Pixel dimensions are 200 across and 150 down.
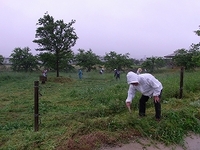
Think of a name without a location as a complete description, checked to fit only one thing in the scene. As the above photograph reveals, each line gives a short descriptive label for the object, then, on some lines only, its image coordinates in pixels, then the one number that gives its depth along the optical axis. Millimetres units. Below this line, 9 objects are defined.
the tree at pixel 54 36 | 21000
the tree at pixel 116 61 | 34938
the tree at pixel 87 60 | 34406
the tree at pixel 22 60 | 30641
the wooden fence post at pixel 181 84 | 6742
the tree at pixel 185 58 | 29141
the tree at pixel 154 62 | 32506
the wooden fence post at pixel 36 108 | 3892
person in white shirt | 4133
